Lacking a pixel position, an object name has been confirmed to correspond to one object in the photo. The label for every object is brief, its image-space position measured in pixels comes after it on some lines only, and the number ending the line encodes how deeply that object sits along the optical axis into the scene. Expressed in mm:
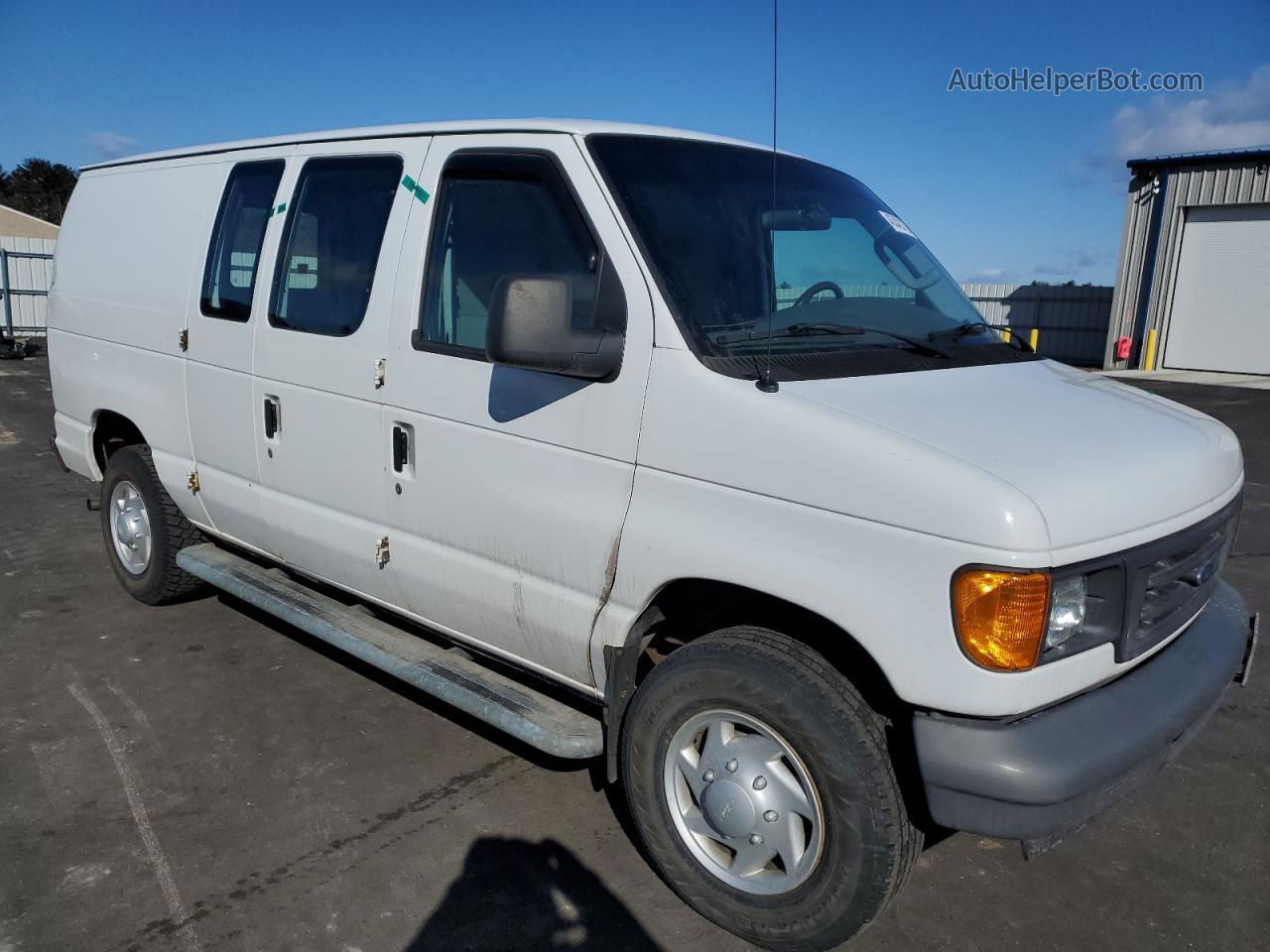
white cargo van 2328
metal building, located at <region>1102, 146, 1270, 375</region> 20781
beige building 48344
